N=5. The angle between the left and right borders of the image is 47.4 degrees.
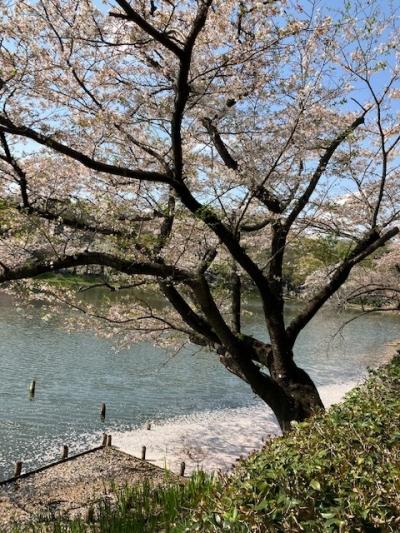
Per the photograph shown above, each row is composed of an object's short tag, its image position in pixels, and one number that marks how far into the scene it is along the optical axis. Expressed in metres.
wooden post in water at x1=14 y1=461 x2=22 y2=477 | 7.87
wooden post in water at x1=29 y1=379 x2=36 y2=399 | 13.34
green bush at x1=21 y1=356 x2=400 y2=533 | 2.08
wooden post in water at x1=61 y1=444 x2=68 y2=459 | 8.86
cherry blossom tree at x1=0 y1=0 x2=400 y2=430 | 5.31
